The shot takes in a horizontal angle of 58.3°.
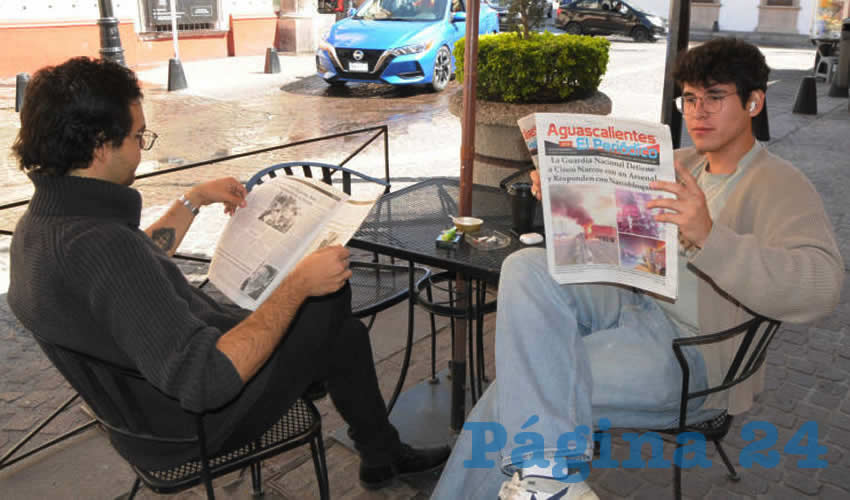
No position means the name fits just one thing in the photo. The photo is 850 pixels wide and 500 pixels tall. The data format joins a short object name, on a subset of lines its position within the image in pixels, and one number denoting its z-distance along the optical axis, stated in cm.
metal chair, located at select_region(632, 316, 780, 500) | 190
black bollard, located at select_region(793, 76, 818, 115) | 1060
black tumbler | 249
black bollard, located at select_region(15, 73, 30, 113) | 959
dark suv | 2197
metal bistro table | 232
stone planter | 425
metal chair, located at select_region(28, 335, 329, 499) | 173
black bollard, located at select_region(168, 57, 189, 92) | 1167
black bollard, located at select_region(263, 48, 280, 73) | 1351
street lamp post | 968
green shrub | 425
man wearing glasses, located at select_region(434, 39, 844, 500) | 183
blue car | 1095
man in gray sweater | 159
